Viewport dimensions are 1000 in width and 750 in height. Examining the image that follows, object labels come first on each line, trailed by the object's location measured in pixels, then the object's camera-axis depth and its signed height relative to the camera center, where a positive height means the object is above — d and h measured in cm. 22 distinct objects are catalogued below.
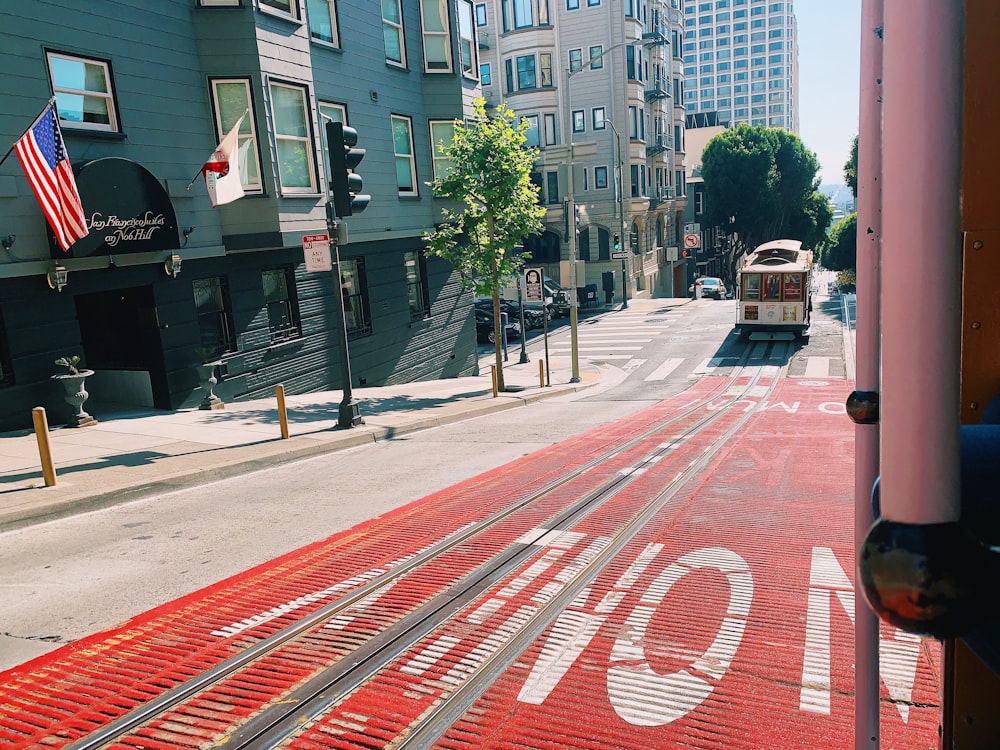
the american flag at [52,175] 1114 +137
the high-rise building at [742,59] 18800 +3874
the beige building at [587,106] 5097 +816
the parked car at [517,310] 3697 -358
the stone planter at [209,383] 1544 -244
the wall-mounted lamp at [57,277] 1268 -10
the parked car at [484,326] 3562 -395
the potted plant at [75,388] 1277 -192
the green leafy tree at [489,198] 1952 +101
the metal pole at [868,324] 221 -33
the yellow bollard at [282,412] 1251 -253
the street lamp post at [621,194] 4912 +213
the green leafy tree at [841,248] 5706 -271
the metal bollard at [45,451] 912 -209
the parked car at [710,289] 5562 -473
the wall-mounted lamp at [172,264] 1472 -4
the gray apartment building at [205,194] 1279 +130
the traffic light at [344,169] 1302 +134
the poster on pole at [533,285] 2430 -155
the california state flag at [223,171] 1433 +159
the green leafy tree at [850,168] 4624 +259
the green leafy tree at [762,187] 6000 +235
